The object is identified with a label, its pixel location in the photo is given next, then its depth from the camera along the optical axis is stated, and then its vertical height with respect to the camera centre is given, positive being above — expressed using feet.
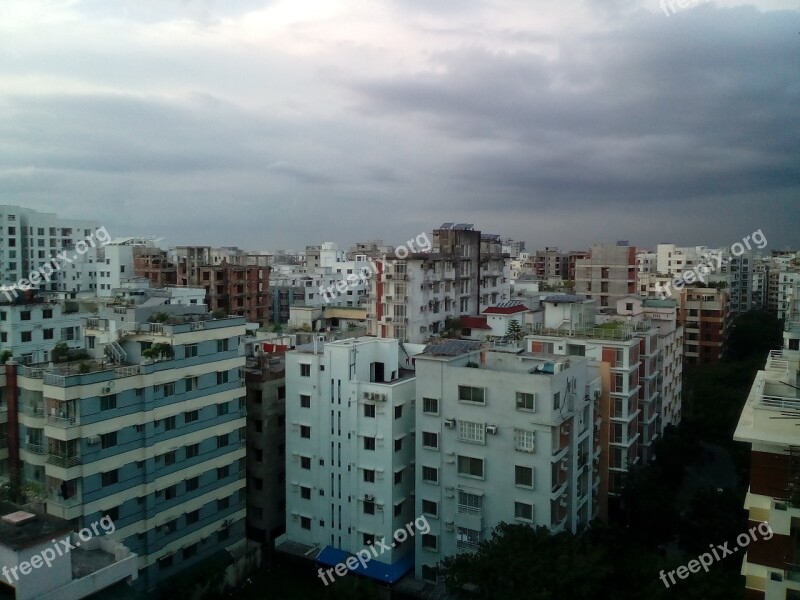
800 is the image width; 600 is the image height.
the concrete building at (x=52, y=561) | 35.42 -17.21
